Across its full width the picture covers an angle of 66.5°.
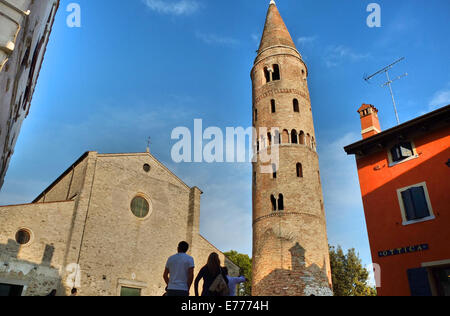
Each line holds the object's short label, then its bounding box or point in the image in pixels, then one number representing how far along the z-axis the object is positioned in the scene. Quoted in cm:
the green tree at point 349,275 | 2784
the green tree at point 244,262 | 3806
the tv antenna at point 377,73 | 1814
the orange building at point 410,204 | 1108
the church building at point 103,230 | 1526
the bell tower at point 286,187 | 1773
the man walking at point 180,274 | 531
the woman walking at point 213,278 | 522
